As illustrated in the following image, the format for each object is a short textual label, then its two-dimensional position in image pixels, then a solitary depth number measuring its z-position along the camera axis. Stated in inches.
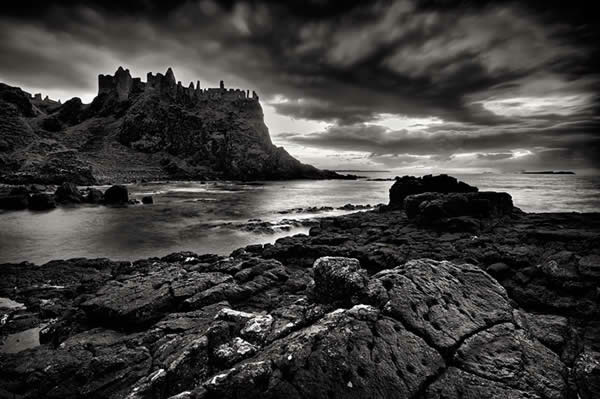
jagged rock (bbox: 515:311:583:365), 179.0
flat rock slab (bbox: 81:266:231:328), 246.4
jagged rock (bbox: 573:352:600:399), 149.1
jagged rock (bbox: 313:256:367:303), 204.8
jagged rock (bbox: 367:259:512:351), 175.3
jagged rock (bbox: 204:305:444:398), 135.9
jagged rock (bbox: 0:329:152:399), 173.3
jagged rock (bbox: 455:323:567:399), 143.3
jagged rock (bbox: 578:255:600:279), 290.5
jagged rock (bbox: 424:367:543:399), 135.9
